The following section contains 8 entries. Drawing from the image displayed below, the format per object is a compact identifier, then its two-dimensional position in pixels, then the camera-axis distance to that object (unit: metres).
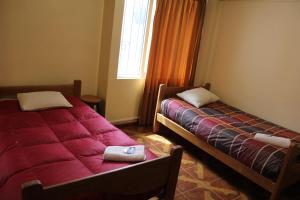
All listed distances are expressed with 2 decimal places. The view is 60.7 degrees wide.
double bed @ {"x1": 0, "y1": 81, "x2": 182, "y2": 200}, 1.42
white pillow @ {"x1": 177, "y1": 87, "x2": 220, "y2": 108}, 3.62
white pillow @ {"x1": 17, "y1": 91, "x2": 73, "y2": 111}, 2.66
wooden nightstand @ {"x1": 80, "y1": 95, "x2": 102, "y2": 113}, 3.35
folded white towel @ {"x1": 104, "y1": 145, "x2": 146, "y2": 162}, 1.90
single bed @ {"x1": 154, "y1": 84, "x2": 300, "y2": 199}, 2.32
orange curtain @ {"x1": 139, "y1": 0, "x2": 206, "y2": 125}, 3.64
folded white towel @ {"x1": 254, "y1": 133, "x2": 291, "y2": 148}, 2.59
